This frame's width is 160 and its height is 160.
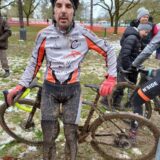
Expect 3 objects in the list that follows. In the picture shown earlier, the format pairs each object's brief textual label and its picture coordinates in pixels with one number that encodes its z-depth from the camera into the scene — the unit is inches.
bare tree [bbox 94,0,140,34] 1354.1
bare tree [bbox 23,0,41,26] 2114.4
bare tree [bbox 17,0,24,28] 755.8
